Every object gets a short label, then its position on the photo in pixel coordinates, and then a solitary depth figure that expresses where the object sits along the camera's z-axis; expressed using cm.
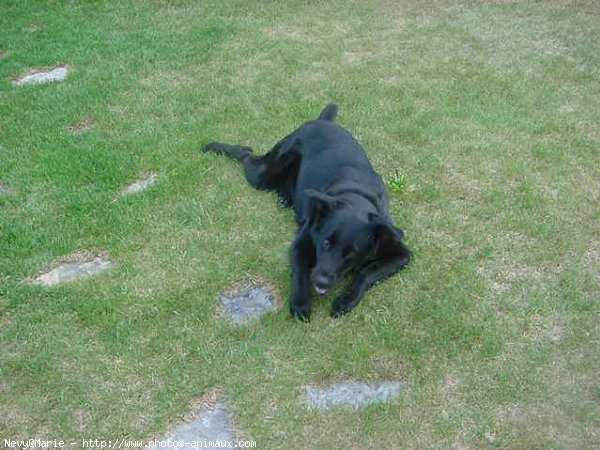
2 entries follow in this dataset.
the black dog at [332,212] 394
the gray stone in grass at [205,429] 331
